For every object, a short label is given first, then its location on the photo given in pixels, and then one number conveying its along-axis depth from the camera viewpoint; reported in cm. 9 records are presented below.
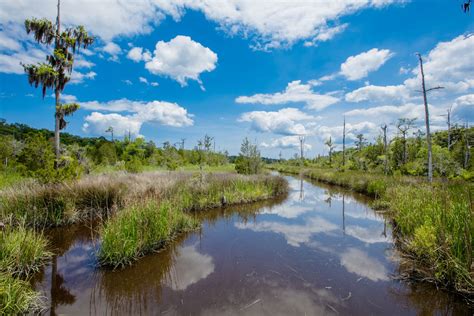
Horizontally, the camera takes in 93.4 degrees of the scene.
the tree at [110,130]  5956
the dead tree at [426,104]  1291
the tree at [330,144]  4140
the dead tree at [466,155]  2094
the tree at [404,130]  2293
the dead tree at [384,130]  2390
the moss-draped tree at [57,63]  886
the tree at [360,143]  4072
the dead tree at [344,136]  3324
